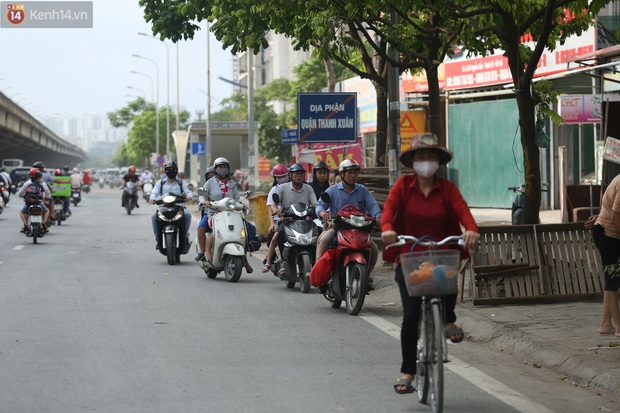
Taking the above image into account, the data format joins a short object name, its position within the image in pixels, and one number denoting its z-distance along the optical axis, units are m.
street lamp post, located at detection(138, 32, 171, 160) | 80.12
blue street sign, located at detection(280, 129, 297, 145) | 26.02
